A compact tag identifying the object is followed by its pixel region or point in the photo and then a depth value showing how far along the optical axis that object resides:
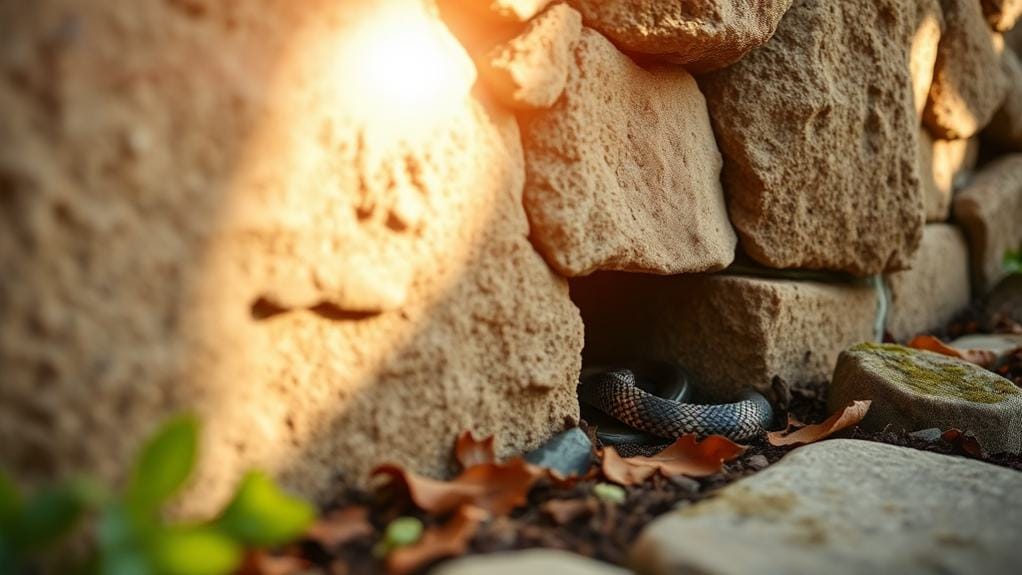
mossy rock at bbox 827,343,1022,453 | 1.19
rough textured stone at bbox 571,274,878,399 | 1.29
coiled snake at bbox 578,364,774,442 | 1.20
